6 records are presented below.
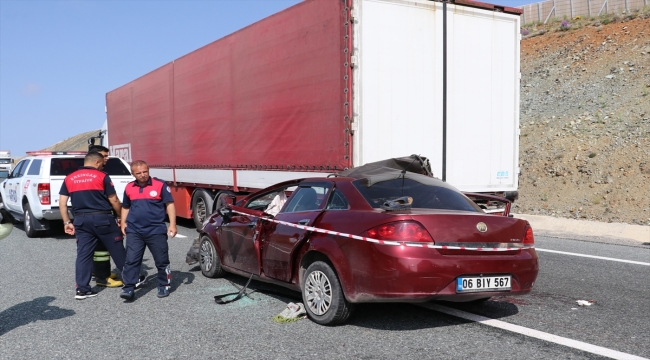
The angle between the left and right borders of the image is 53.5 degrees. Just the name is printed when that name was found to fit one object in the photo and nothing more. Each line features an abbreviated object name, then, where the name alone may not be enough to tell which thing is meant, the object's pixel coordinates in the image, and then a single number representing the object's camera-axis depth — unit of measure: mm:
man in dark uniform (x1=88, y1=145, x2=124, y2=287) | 7789
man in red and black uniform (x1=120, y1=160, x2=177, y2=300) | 7199
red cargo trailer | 8852
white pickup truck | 12711
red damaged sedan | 5289
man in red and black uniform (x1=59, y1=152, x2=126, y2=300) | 7266
